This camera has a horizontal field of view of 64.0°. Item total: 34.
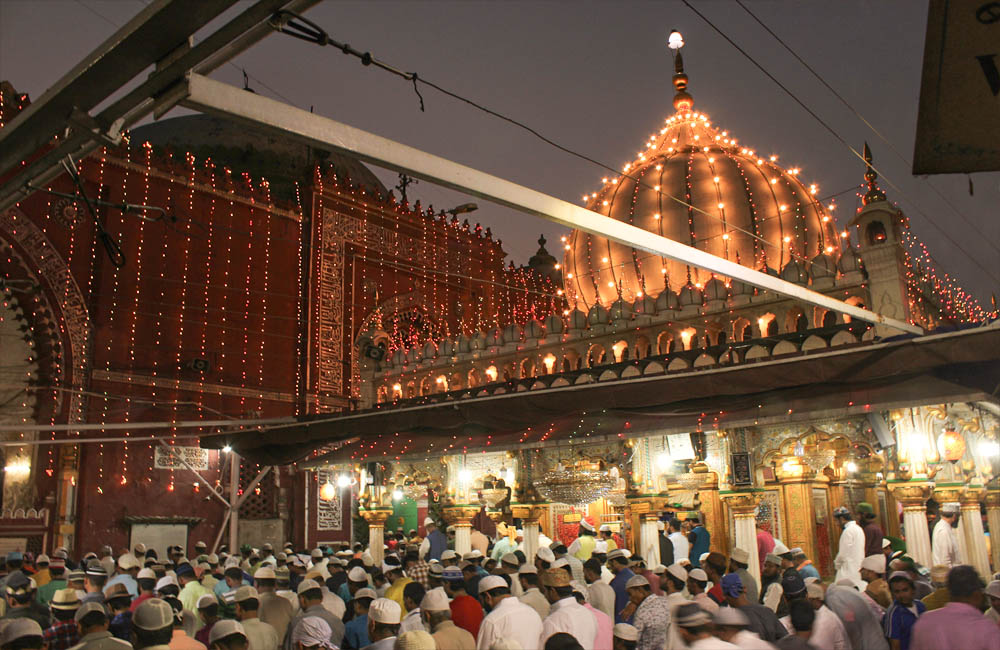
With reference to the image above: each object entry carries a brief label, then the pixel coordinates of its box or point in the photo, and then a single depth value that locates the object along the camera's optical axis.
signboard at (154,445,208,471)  15.80
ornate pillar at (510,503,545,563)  10.84
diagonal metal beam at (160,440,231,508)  15.90
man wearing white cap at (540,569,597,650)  5.14
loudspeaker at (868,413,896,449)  7.99
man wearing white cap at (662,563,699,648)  6.82
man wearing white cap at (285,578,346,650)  5.62
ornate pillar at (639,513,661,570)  10.15
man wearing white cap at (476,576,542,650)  5.04
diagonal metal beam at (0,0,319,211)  3.38
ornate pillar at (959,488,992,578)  9.98
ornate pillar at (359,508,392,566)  13.09
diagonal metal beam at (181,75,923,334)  3.34
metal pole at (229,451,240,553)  14.41
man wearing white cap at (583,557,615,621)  6.88
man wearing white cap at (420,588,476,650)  5.07
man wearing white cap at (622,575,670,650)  5.63
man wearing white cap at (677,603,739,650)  3.54
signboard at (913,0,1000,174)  3.15
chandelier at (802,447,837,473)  10.30
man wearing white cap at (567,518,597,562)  10.41
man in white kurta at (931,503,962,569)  9.17
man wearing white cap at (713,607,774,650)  3.61
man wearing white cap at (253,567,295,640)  6.27
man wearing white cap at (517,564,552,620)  6.14
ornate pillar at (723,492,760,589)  9.13
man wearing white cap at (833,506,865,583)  8.60
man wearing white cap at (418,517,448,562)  11.89
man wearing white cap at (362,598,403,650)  4.77
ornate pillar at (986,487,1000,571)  10.79
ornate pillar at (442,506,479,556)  11.73
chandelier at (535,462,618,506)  10.05
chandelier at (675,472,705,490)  10.25
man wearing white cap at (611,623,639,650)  4.98
